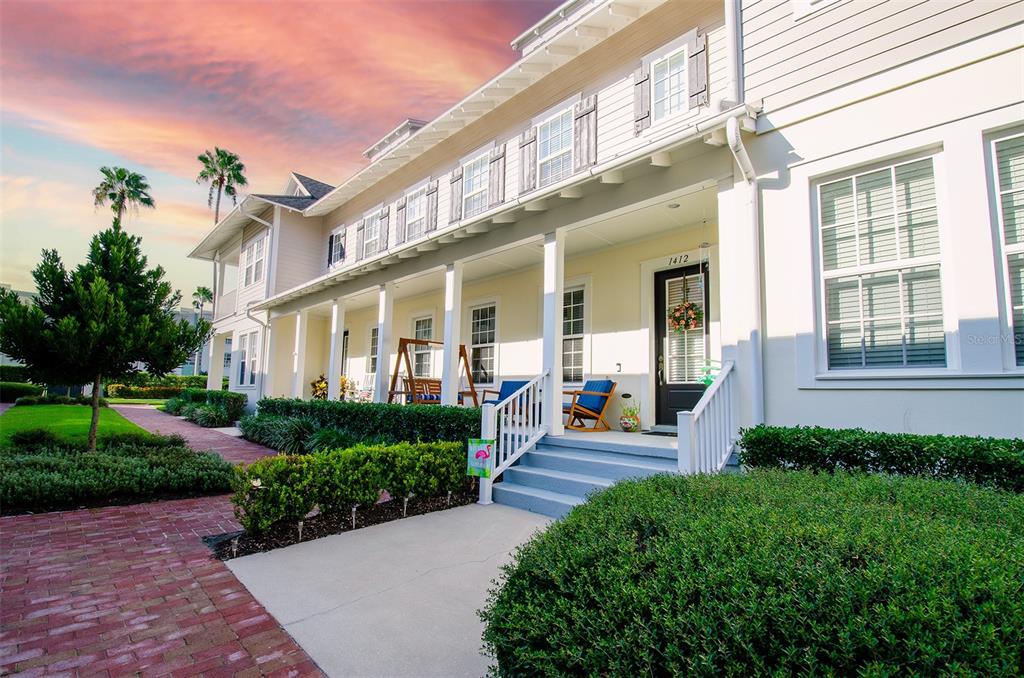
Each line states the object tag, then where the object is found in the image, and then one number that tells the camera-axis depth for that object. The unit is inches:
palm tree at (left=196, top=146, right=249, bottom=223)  1200.8
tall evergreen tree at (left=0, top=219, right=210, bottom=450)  270.7
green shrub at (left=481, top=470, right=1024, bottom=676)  53.4
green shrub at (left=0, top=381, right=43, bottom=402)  816.3
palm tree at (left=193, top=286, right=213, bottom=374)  1621.6
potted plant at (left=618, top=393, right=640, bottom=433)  299.0
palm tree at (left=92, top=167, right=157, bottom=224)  1183.6
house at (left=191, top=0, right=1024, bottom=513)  161.5
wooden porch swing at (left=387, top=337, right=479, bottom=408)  370.0
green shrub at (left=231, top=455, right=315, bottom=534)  169.2
